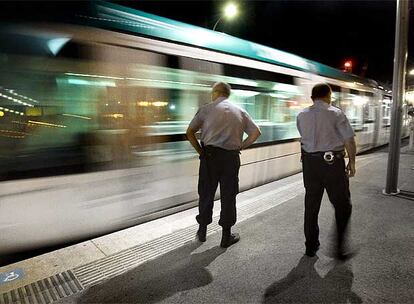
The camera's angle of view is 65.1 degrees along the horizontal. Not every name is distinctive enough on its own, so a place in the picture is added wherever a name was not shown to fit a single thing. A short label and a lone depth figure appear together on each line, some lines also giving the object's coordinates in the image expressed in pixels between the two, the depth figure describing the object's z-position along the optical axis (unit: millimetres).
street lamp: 11068
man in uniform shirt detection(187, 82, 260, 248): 3525
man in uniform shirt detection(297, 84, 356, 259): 3117
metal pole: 5496
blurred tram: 3141
